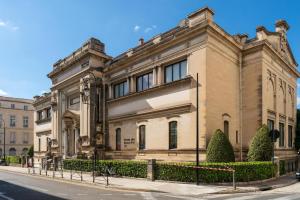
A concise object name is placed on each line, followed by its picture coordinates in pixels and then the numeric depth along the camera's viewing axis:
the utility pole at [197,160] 14.12
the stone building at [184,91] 17.98
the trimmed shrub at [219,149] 15.88
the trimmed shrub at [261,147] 17.18
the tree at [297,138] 24.82
